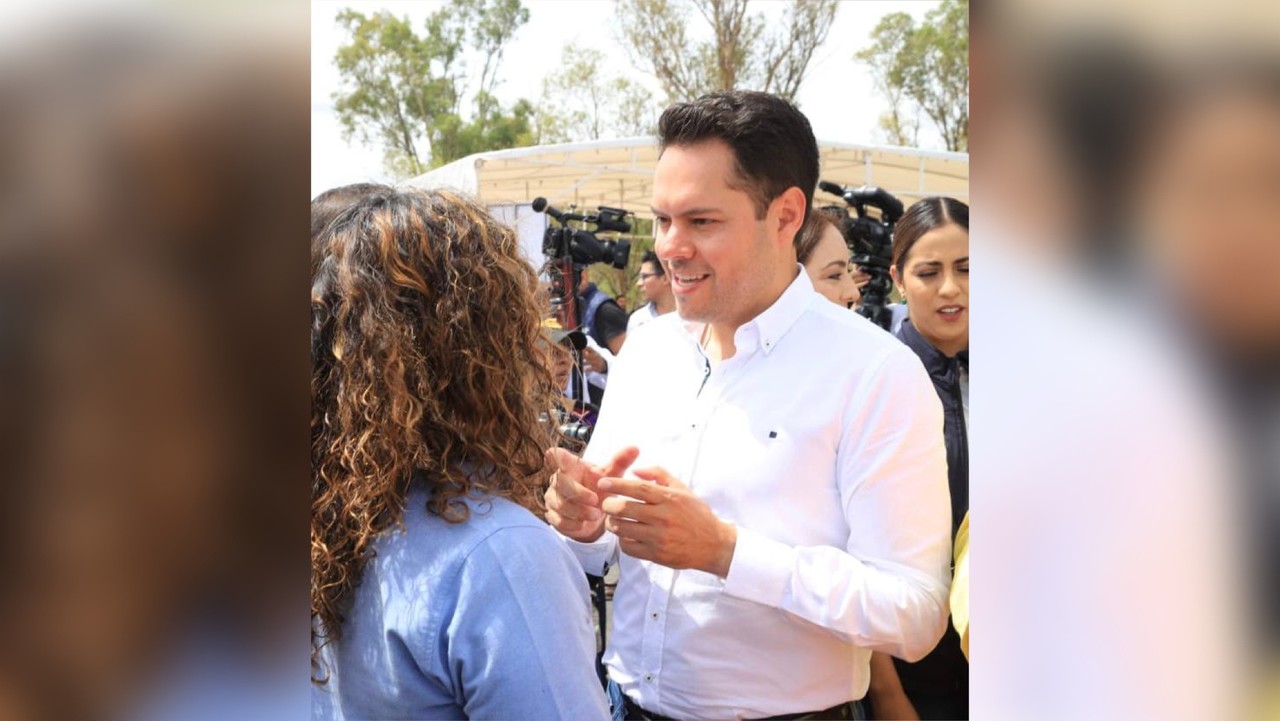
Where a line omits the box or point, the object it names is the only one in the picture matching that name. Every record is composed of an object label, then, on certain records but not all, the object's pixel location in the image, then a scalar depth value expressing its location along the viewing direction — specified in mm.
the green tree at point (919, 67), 18172
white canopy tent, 9922
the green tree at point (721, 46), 17828
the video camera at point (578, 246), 6059
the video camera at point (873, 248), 4262
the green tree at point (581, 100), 22719
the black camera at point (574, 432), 2750
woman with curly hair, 1097
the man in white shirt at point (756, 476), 1670
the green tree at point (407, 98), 23531
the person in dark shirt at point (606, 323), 5621
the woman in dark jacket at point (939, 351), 2219
